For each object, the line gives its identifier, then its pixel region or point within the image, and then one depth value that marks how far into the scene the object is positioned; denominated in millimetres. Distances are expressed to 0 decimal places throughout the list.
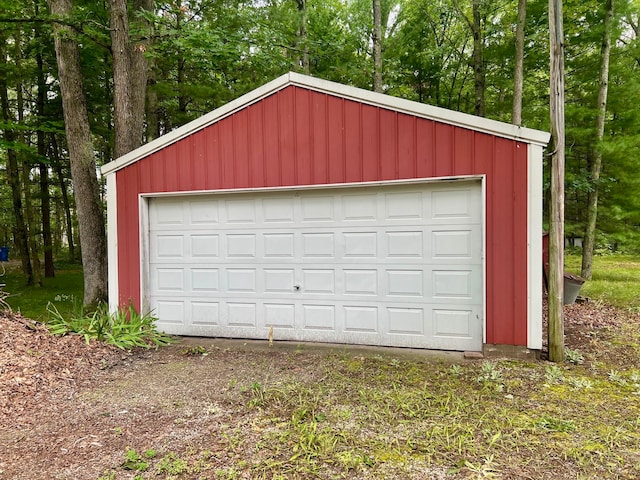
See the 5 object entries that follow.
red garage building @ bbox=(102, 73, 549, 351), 4258
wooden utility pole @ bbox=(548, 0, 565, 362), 3939
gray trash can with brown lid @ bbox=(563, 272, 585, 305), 6449
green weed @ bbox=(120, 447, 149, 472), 2342
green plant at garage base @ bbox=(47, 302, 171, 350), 4810
